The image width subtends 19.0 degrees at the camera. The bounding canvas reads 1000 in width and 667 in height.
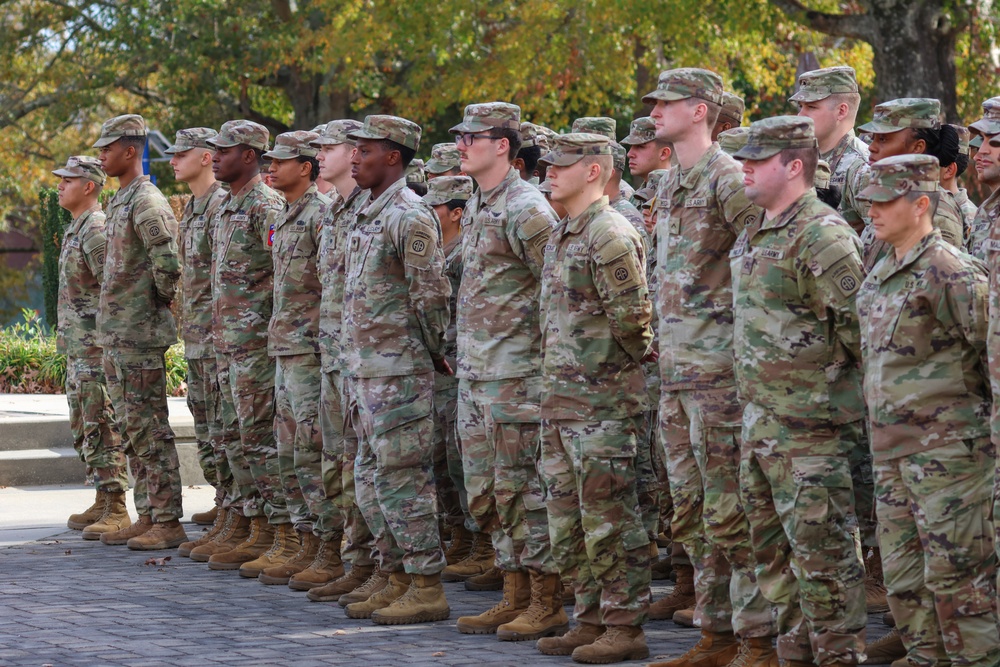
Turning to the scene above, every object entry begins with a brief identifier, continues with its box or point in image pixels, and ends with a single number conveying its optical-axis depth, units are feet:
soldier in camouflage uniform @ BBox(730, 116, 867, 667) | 38.35
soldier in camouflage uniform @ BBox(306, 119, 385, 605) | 54.01
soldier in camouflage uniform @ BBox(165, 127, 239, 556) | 63.77
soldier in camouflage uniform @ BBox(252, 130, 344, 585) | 56.89
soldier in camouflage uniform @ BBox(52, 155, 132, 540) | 70.21
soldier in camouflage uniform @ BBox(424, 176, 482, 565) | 59.52
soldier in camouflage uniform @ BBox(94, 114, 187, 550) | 65.91
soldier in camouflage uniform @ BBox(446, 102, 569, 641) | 47.86
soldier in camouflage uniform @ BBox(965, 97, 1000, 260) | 44.13
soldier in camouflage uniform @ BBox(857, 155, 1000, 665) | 36.27
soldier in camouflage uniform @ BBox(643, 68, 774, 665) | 41.15
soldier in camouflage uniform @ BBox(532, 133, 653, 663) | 44.03
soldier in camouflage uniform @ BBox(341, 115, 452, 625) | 50.84
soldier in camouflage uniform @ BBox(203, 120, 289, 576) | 60.01
